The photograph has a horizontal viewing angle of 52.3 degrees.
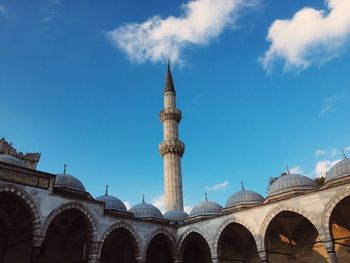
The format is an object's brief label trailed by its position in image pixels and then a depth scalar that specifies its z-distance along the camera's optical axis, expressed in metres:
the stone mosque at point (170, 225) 14.29
